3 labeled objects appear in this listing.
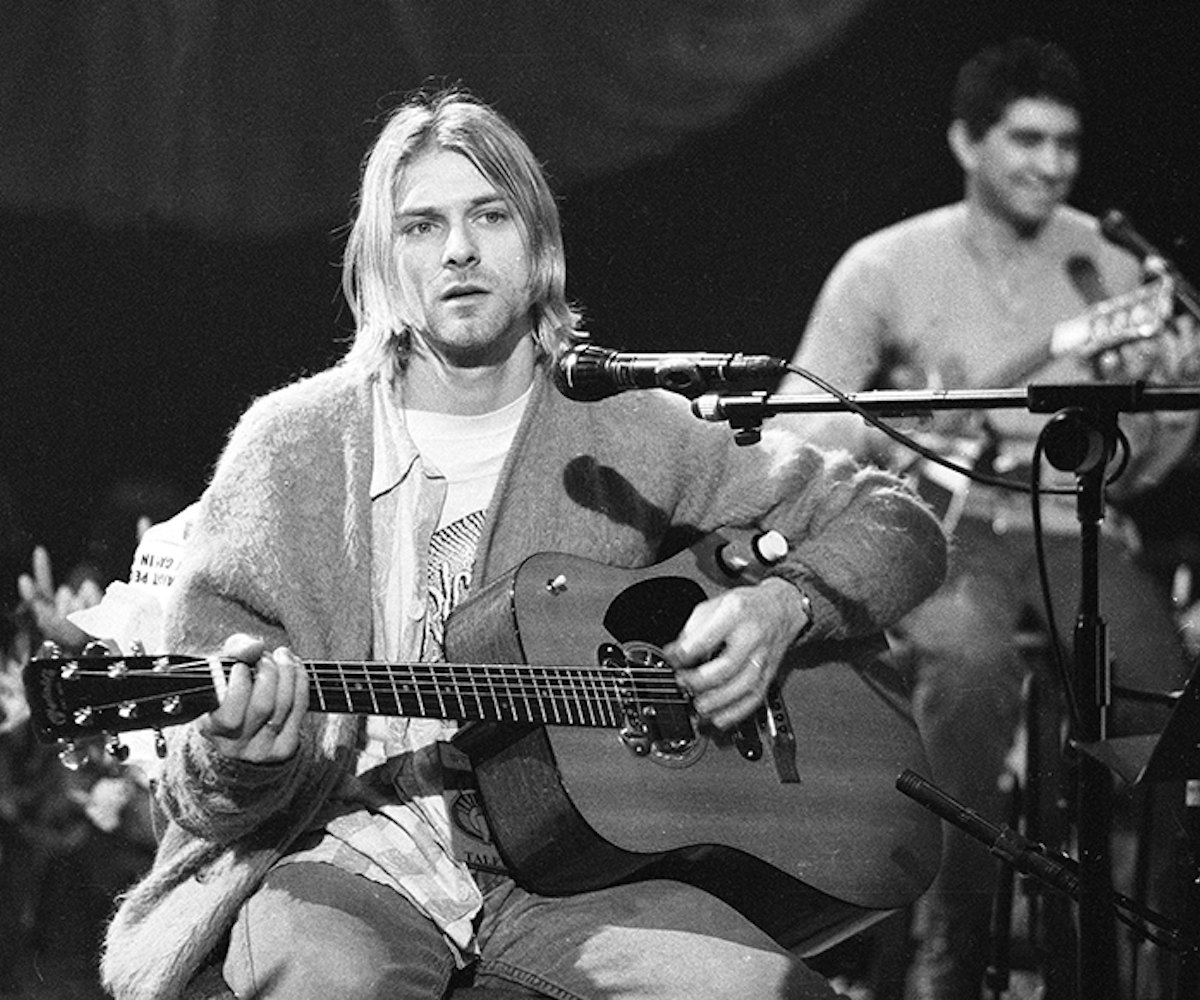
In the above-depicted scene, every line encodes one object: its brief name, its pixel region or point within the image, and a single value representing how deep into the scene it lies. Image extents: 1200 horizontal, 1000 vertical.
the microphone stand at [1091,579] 4.11
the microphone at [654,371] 4.21
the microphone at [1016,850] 4.11
